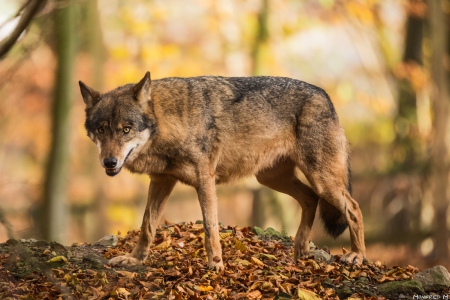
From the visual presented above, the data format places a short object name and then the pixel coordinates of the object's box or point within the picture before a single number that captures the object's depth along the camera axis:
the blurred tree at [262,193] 32.28
